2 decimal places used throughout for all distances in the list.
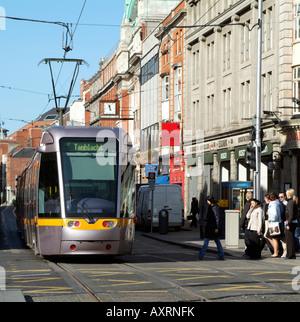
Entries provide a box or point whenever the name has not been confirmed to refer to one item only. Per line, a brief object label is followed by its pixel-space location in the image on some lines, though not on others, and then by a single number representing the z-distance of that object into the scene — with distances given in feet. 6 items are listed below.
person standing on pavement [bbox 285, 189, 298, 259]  74.79
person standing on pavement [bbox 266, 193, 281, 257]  77.15
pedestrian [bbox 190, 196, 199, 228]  155.69
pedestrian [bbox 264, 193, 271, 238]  77.97
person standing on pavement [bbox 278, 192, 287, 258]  77.71
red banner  188.94
